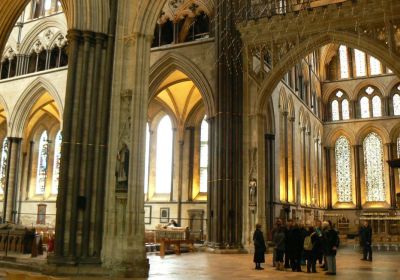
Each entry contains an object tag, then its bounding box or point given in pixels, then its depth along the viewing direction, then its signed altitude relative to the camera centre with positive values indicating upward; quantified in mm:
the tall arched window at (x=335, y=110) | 35812 +8682
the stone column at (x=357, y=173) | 33219 +3468
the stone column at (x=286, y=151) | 26062 +3930
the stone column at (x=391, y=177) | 31688 +3063
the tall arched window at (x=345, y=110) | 35375 +8583
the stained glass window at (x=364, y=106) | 34594 +8696
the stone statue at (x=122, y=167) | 11391 +1240
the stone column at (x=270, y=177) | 22406 +2133
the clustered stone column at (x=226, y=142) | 18547 +3234
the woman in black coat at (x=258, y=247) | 12195 -770
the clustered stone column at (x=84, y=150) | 11156 +1682
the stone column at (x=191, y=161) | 26961 +3384
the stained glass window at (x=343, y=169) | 34281 +3848
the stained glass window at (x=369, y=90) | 34741 +9923
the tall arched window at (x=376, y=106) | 34125 +8576
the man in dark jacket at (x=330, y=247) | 11242 -686
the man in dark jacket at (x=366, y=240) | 15312 -677
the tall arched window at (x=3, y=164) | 30984 +3499
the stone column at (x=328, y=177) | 34406 +3245
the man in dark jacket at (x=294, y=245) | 11812 -692
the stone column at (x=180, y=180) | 26567 +2240
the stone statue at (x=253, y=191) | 19000 +1143
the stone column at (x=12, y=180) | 24898 +1951
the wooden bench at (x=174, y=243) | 16172 -969
